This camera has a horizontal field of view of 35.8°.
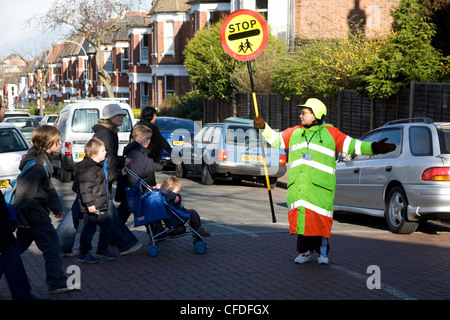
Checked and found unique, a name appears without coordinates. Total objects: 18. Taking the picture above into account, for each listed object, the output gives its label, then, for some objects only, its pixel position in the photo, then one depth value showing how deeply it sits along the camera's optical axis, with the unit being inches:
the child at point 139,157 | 343.0
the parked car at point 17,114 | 1542.2
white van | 683.4
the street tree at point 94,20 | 1969.7
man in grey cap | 328.2
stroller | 328.8
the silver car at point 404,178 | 376.2
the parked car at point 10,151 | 498.3
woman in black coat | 398.6
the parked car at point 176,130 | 826.8
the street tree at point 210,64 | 1234.0
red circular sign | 381.4
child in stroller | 335.6
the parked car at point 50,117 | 1307.8
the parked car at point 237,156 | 660.1
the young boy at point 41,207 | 250.7
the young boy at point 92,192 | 296.0
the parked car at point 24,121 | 1283.2
